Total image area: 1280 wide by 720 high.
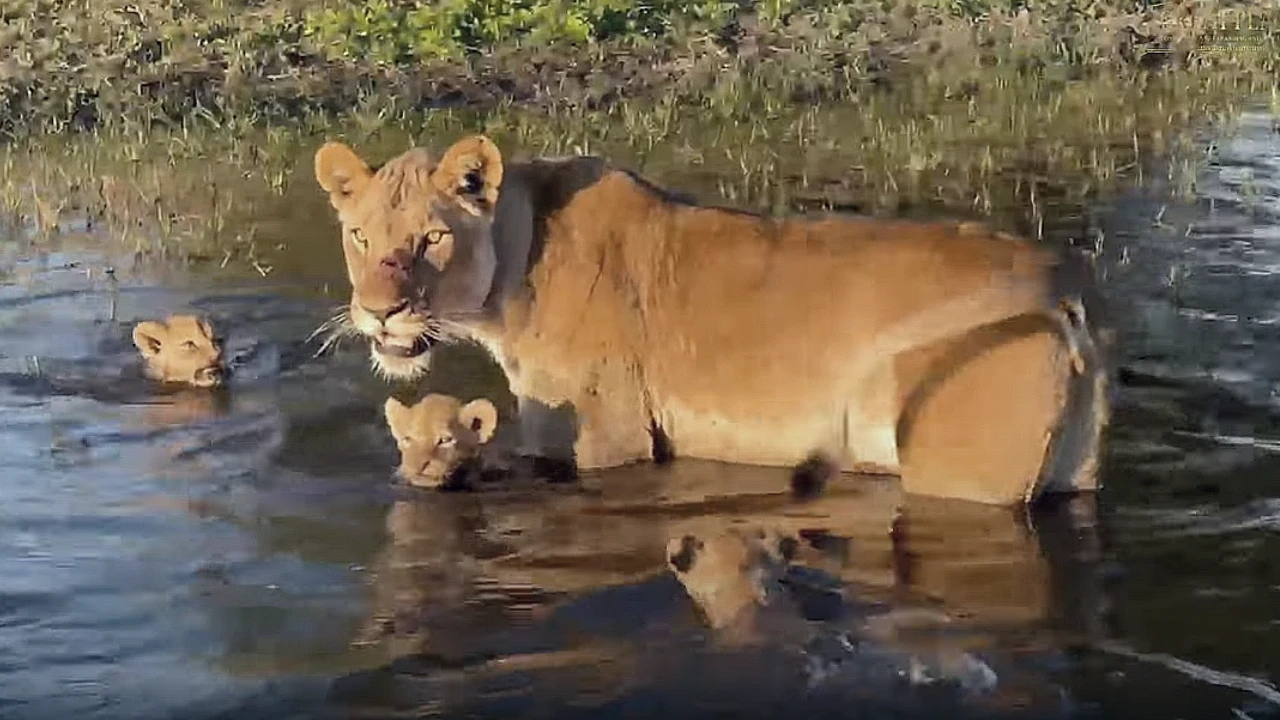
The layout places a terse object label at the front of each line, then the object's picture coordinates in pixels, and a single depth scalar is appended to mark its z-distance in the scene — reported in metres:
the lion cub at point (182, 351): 9.63
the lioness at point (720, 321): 7.07
